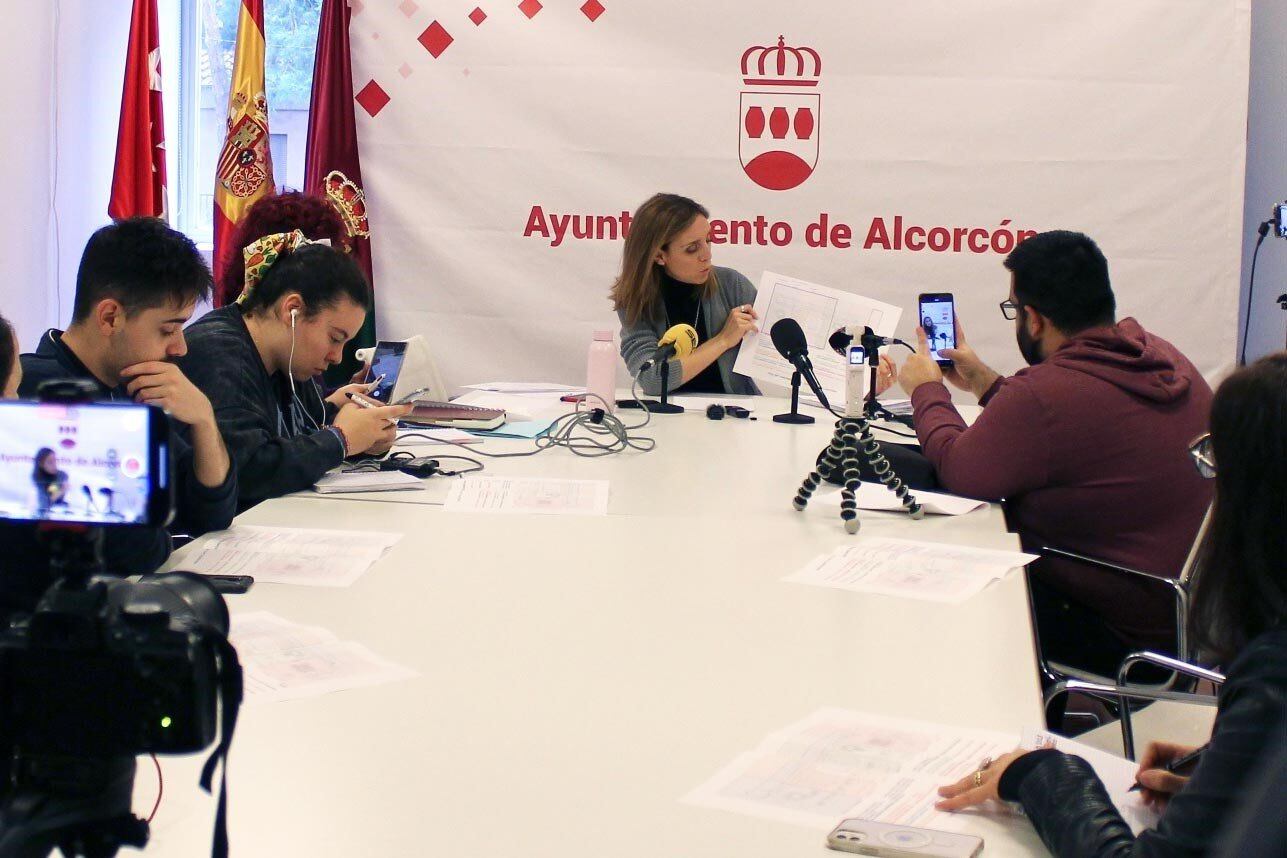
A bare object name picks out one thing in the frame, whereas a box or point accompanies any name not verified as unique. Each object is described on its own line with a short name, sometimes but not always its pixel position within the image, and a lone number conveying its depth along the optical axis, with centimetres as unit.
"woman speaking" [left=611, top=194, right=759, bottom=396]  376
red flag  441
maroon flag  460
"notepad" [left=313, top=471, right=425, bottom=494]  246
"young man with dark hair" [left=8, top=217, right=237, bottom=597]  200
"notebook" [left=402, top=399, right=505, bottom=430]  318
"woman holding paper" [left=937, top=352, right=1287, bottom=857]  100
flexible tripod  230
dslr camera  77
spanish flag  453
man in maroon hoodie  234
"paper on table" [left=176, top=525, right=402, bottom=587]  184
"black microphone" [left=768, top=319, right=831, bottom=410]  323
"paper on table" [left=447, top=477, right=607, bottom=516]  231
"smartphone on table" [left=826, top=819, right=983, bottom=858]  106
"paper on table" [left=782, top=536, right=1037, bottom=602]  186
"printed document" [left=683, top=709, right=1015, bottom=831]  115
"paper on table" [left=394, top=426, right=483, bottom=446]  298
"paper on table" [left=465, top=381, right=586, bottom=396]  386
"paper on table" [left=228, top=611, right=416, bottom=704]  140
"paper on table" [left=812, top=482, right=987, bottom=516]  239
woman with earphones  239
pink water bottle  327
